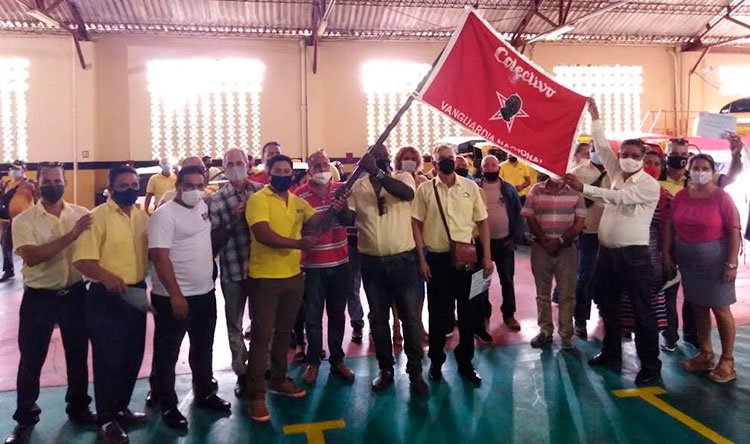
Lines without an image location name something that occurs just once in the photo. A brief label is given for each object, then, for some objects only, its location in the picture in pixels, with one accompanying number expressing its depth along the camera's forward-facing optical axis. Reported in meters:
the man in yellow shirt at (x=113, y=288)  3.15
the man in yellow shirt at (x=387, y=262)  3.86
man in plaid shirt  3.71
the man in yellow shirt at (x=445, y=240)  4.03
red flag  3.68
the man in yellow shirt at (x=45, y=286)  3.17
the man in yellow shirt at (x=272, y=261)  3.45
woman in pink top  4.03
